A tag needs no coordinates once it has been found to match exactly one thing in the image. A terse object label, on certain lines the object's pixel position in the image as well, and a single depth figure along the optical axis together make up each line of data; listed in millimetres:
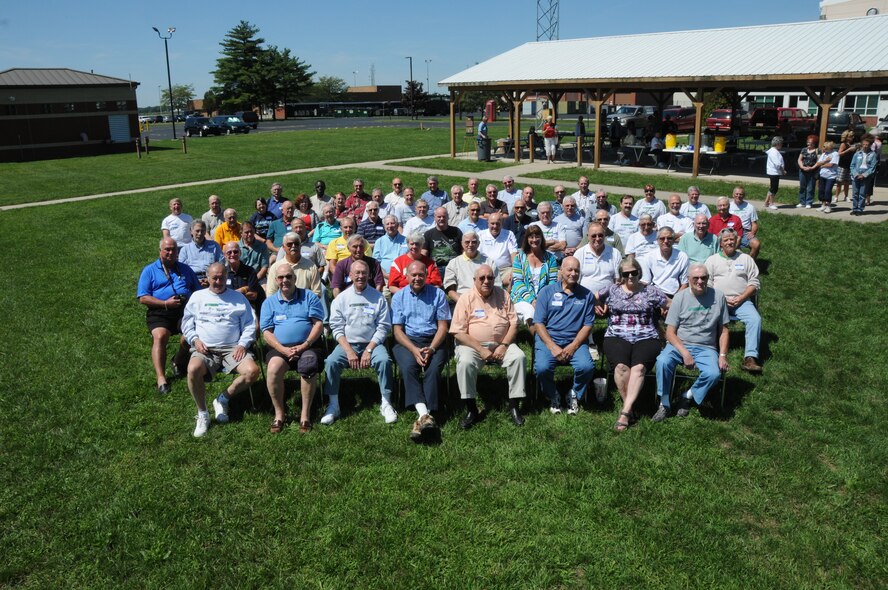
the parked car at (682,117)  35719
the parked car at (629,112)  43200
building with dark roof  34438
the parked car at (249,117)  56506
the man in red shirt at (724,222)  9008
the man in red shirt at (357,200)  10852
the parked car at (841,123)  25591
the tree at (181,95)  124500
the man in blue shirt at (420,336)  5895
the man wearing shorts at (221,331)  5988
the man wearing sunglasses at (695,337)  5906
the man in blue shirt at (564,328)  6082
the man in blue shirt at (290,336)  5859
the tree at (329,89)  100062
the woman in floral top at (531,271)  7312
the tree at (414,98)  67750
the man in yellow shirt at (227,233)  9109
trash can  23695
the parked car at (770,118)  31891
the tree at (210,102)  78531
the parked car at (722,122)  31188
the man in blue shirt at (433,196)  10867
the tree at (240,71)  75750
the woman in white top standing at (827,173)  13742
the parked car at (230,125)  47562
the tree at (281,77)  76500
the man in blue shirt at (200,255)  8227
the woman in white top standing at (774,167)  14417
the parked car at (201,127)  46491
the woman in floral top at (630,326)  5992
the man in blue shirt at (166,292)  6922
